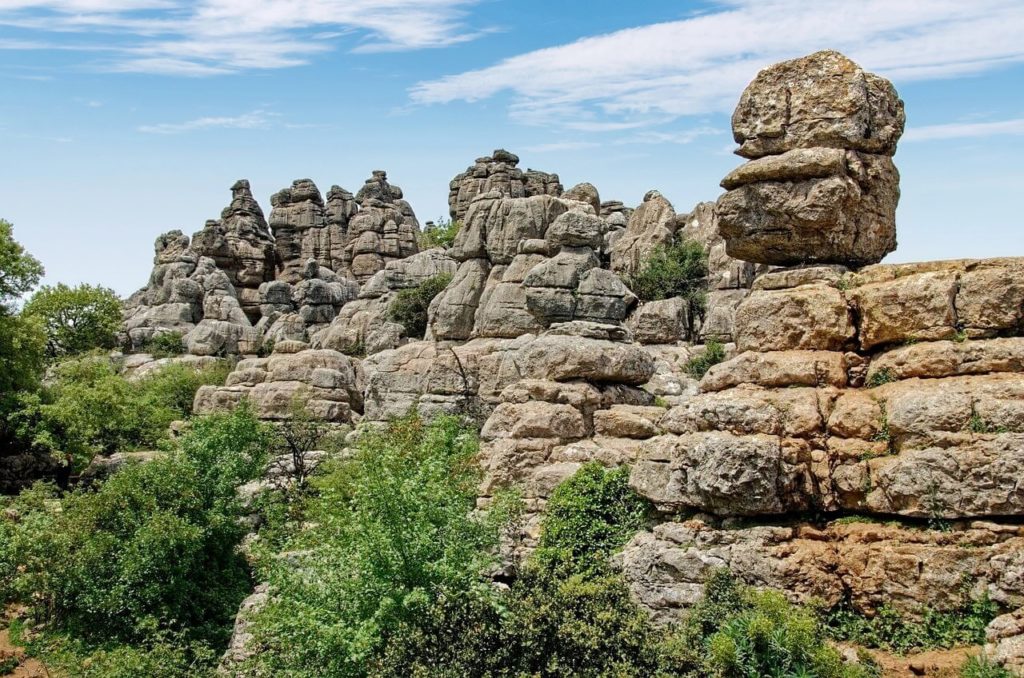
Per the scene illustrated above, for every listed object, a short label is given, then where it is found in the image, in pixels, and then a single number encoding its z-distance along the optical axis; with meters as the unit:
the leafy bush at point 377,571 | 13.41
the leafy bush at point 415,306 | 48.31
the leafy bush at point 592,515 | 15.01
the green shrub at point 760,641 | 11.20
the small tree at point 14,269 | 37.25
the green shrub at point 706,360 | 35.91
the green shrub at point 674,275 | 46.41
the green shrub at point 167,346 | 52.53
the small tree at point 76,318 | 54.78
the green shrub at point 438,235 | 75.13
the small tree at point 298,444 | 26.06
